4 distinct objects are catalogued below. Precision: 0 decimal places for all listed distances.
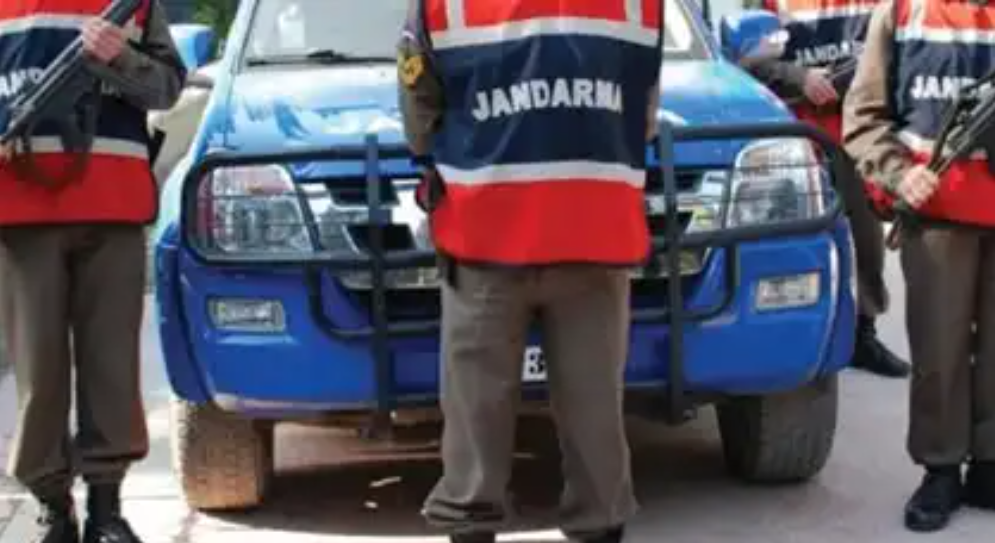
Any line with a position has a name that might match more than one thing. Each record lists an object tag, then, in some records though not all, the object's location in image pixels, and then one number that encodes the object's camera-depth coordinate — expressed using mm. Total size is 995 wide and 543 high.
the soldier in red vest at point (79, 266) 9078
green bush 32031
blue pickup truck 9430
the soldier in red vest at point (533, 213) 7750
